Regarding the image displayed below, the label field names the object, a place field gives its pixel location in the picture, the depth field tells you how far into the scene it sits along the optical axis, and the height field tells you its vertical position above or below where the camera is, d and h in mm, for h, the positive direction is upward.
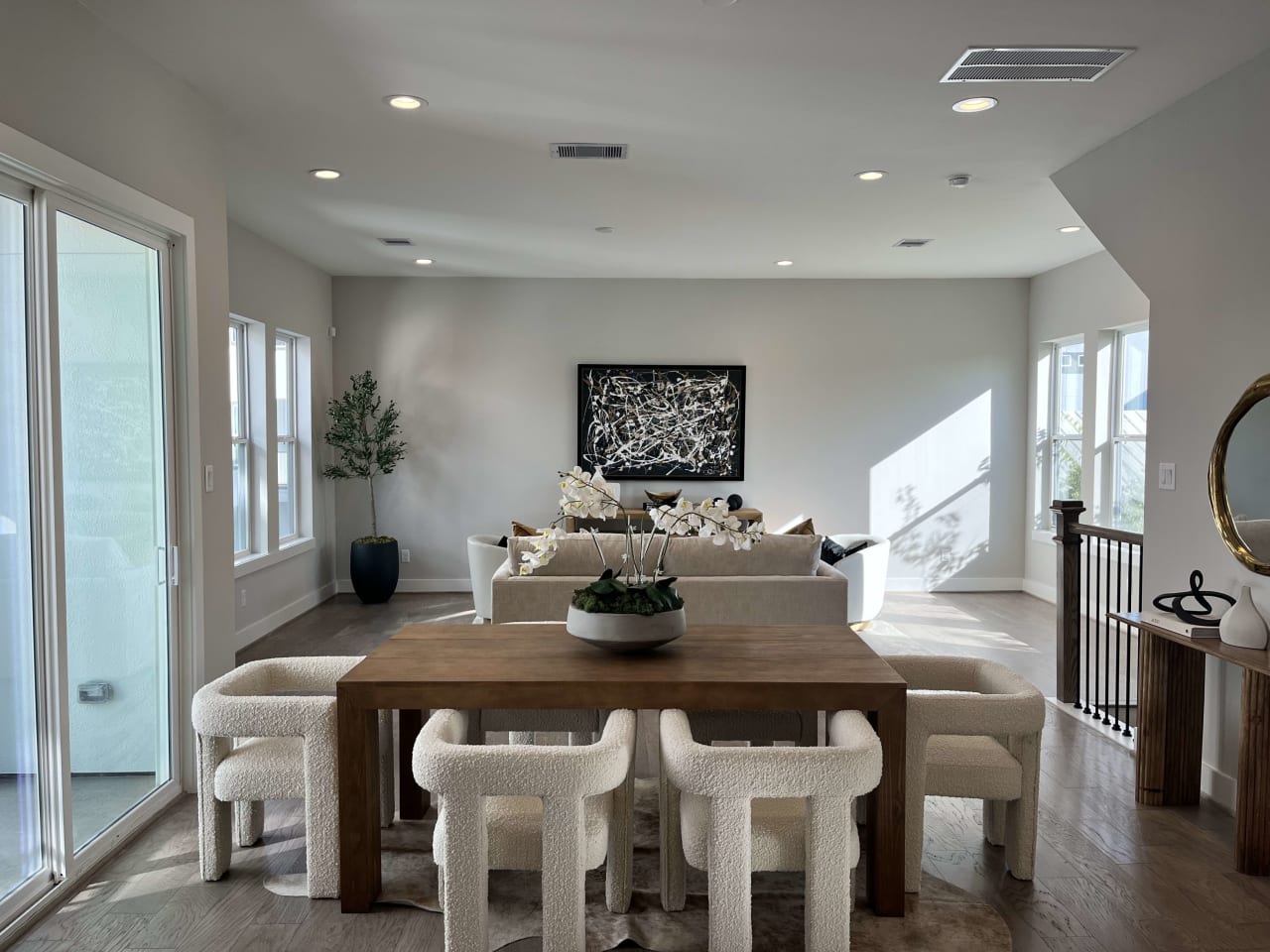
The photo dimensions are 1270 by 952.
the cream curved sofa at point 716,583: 4367 -710
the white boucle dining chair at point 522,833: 2076 -896
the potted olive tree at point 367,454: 6949 -135
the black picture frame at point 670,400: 7531 +310
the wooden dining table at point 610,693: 2346 -661
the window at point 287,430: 6746 +48
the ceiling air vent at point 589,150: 4055 +1293
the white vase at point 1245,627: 2859 -597
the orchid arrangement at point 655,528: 2607 -284
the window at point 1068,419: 6934 +140
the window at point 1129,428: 6164 +61
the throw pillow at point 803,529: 5238 -534
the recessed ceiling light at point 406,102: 3477 +1287
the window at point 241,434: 5898 +16
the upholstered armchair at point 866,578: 5879 -920
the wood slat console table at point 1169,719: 3246 -1006
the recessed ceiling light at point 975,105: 3488 +1287
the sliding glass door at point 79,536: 2428 -301
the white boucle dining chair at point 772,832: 2082 -898
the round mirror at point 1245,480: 3016 -145
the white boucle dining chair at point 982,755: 2537 -933
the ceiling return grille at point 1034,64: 3021 +1276
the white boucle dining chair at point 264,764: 2486 -924
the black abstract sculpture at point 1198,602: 3101 -575
